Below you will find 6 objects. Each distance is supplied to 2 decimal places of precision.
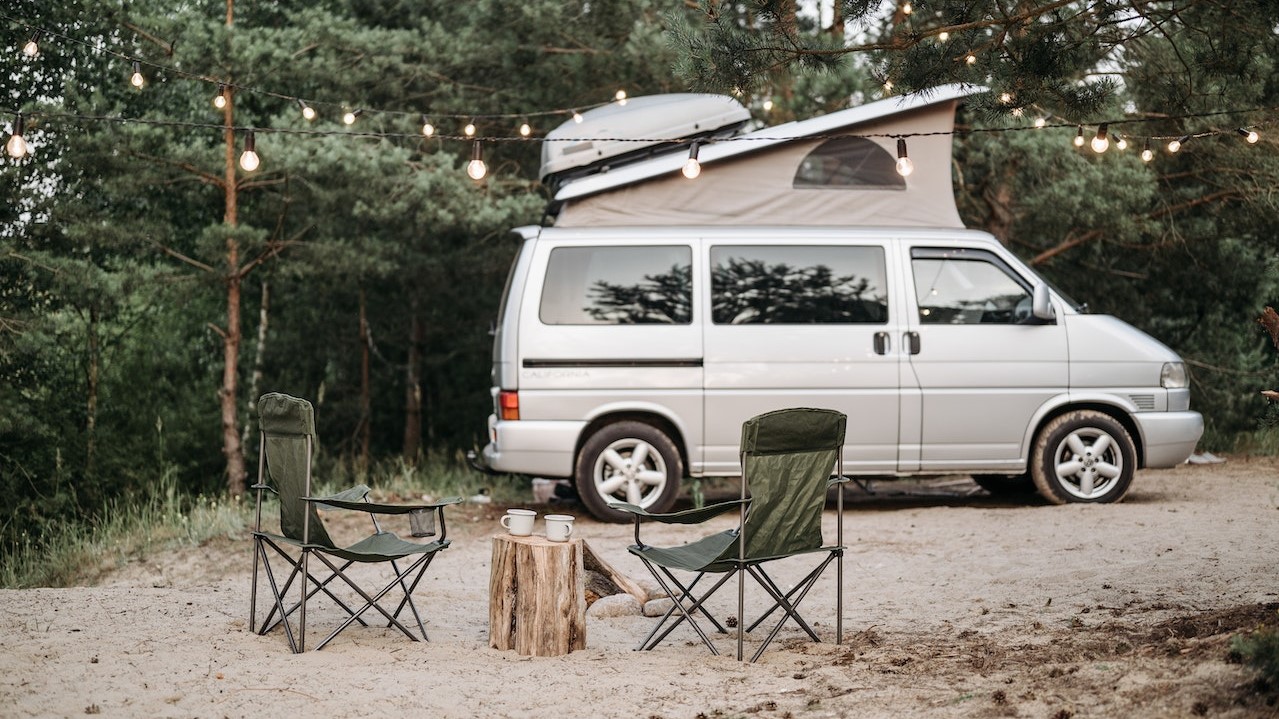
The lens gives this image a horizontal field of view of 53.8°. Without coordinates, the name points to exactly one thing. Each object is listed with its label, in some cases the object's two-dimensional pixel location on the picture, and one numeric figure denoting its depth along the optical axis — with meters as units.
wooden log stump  4.96
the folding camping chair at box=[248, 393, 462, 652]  4.92
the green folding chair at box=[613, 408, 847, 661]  4.87
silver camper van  8.41
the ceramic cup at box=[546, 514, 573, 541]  5.09
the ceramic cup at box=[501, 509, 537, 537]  5.12
